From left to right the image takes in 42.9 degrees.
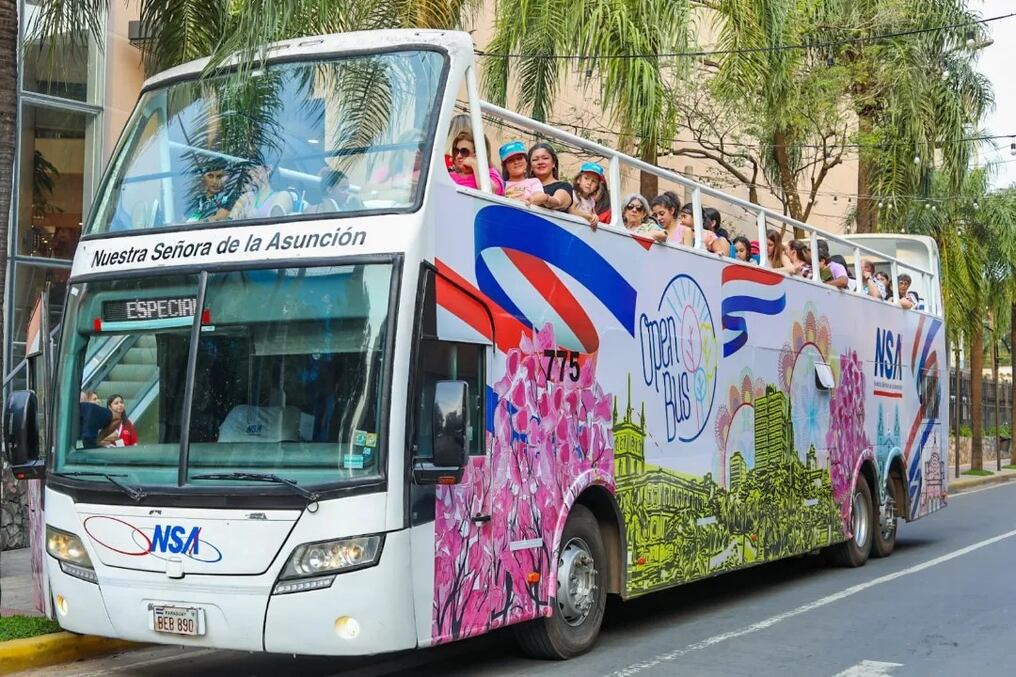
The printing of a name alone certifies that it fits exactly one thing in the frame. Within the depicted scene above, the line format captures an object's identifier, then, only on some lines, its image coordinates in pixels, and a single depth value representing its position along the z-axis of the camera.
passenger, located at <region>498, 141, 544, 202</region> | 8.70
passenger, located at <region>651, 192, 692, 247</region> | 10.60
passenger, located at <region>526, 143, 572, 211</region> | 8.88
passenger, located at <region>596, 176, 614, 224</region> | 9.59
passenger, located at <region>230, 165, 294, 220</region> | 7.54
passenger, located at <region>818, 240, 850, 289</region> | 13.78
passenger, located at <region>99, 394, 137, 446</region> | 7.39
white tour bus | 6.91
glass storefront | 16.97
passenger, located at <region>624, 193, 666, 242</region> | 10.02
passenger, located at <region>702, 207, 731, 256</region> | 11.27
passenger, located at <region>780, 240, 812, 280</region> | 12.82
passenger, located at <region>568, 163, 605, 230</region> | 9.42
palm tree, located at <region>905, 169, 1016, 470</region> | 28.94
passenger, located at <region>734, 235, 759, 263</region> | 11.78
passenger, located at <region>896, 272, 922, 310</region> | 16.28
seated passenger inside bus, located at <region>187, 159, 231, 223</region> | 7.71
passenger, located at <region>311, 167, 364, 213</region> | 7.42
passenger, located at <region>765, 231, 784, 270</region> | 12.43
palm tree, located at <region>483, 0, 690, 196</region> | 13.96
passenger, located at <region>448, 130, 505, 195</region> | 8.08
